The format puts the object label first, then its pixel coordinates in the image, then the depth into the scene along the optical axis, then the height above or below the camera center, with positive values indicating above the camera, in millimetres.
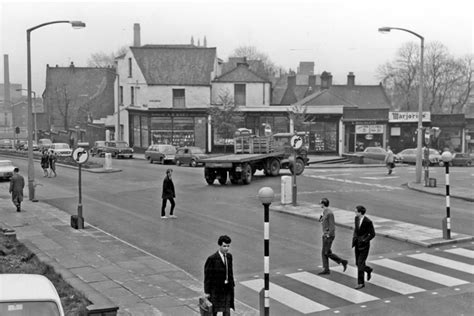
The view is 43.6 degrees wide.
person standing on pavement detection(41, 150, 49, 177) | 36031 -1933
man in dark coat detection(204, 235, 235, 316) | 9359 -2343
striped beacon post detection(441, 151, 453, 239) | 16656 -2568
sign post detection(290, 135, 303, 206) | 23172 -481
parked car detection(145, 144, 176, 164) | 48188 -1788
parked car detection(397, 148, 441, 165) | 49594 -2076
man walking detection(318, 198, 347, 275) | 13266 -2434
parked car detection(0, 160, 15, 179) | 35500 -2281
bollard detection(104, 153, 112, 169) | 39000 -1981
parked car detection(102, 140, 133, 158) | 55094 -1652
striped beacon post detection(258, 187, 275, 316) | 9461 -1530
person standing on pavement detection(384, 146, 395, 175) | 36969 -1865
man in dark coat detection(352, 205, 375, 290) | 12258 -2286
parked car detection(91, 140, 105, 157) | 57781 -1741
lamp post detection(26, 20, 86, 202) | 25734 -33
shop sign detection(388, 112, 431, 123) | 60094 +1534
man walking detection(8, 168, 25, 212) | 22359 -2217
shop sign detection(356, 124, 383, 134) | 60281 +307
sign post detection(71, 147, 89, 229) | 18891 -999
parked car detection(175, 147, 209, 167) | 44656 -1832
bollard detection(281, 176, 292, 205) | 23188 -2287
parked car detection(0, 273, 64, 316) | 6273 -1818
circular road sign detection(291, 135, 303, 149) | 23406 -402
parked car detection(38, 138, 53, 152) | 64188 -1348
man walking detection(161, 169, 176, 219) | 20500 -2059
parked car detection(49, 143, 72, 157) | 55225 -1686
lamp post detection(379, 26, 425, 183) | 31094 -287
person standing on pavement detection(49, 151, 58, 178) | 35969 -1893
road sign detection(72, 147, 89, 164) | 19875 -795
